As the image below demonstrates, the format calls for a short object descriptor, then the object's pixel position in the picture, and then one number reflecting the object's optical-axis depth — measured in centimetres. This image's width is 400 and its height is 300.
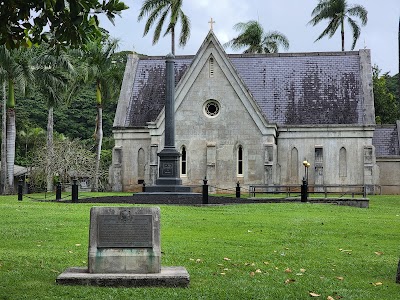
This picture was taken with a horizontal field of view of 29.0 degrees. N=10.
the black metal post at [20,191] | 3406
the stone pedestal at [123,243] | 1081
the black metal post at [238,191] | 3847
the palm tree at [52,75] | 4547
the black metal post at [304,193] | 3131
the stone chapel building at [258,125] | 4731
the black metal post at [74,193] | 3153
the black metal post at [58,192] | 3366
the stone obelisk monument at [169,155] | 3691
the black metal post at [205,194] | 2986
